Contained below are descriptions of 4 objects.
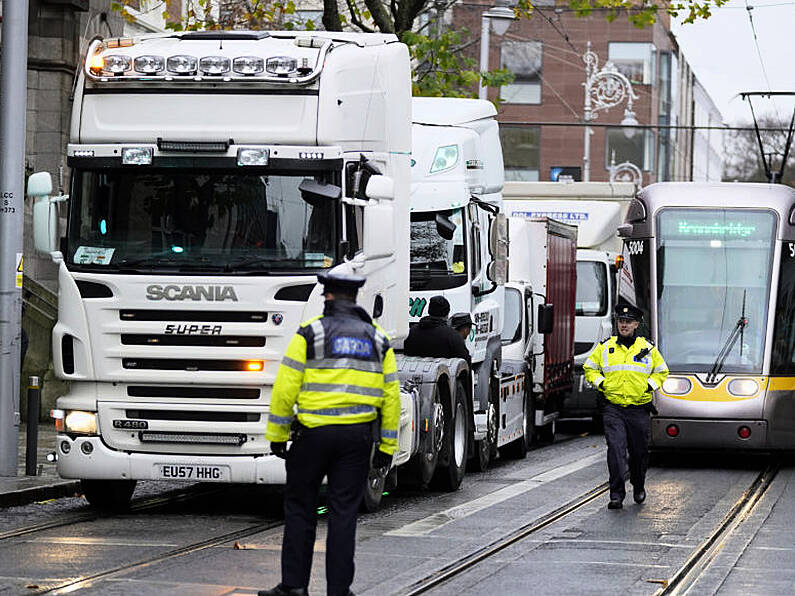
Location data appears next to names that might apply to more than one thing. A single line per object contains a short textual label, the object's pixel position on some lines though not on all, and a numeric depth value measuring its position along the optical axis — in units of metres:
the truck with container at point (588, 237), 27.67
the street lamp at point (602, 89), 64.31
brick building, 68.75
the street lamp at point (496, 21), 28.75
